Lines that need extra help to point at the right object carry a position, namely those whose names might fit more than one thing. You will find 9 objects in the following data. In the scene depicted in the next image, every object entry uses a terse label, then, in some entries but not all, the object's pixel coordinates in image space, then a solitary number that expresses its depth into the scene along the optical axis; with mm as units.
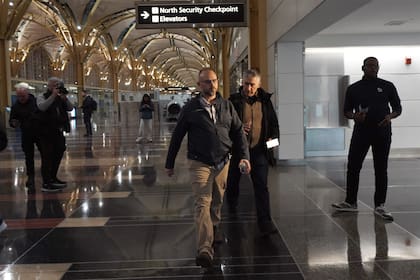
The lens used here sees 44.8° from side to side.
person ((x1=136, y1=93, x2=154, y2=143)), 18141
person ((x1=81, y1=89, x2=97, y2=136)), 22516
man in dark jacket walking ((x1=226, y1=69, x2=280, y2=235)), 5402
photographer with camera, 8320
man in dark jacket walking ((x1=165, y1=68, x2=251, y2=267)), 4367
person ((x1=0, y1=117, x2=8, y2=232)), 4238
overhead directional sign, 11789
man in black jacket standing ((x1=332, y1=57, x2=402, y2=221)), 6062
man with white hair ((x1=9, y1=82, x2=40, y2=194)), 8680
